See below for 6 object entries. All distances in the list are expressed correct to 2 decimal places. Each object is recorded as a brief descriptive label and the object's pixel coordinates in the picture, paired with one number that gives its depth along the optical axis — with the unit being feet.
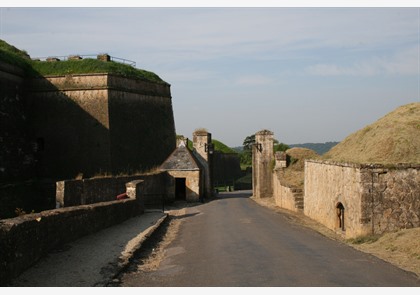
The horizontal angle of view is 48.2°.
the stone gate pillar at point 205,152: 116.88
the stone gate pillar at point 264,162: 117.19
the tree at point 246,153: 285.68
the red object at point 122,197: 69.64
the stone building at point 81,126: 104.63
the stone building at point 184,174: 102.89
